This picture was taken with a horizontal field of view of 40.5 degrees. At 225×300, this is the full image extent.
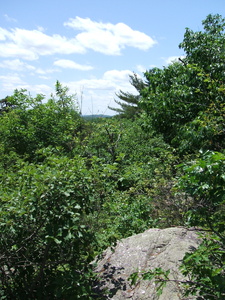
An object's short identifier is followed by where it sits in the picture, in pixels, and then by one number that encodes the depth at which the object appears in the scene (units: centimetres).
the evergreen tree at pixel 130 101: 3225
